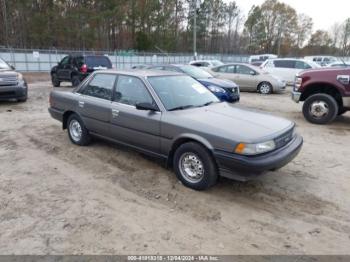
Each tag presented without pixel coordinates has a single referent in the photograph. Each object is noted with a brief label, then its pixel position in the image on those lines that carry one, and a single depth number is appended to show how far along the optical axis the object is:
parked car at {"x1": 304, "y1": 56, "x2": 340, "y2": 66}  29.86
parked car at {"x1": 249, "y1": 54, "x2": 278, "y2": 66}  35.70
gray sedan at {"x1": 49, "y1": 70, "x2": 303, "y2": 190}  3.55
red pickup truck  7.35
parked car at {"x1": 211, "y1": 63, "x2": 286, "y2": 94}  13.77
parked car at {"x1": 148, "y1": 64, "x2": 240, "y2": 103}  9.66
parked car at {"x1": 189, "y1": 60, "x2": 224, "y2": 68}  19.53
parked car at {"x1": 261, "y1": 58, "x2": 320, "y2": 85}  15.82
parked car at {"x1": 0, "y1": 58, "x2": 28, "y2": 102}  9.27
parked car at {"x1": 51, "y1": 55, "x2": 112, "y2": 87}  13.32
